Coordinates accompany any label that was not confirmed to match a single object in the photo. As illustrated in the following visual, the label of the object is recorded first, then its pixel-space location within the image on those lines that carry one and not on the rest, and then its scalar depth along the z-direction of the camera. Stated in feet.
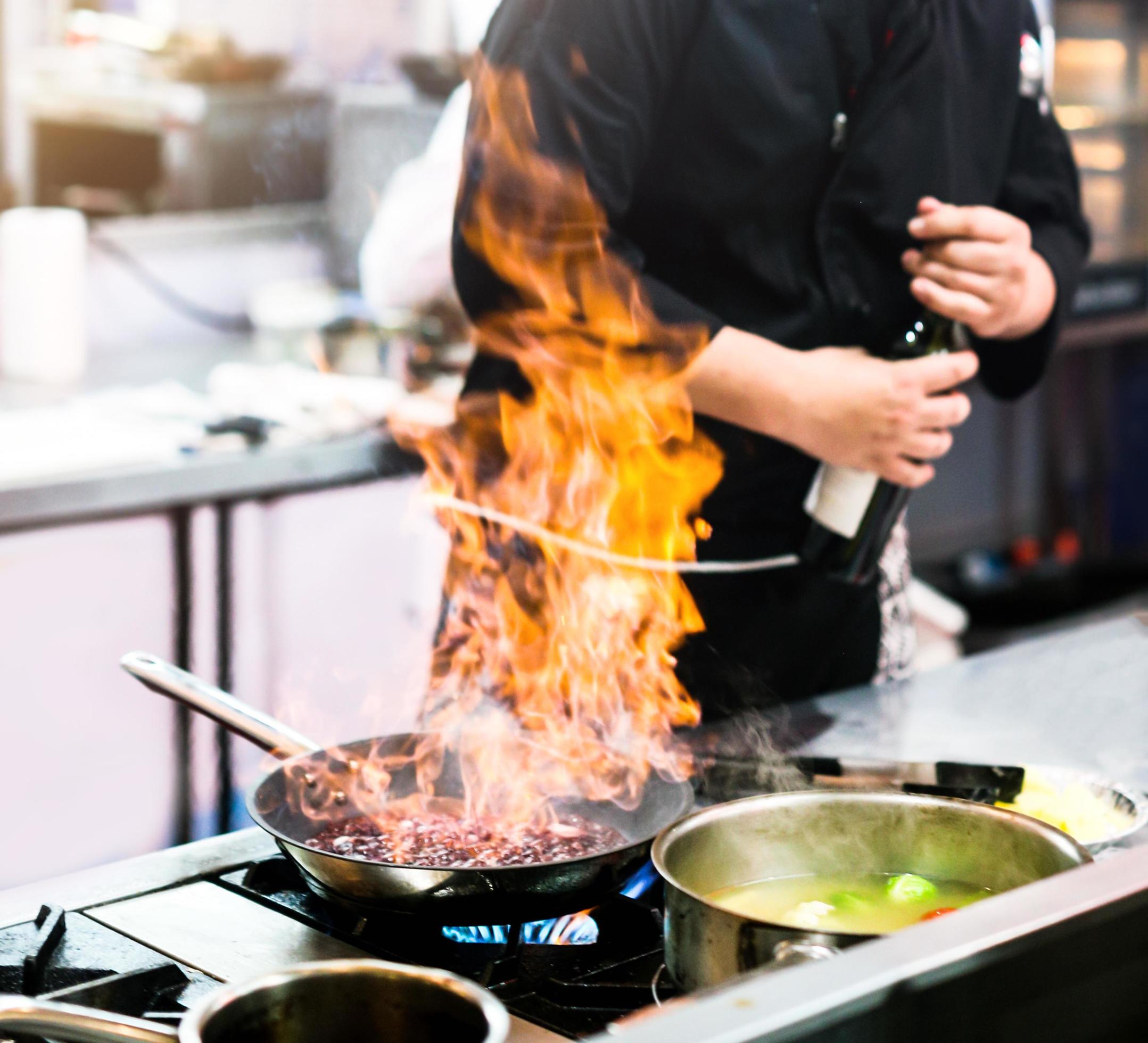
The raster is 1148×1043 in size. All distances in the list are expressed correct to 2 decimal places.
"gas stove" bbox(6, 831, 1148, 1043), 8.37
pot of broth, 9.49
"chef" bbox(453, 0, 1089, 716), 10.98
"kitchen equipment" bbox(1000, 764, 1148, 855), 9.88
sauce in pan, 9.60
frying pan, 9.37
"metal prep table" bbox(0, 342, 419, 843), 13.80
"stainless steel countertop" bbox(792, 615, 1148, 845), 10.69
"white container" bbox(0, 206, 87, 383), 15.44
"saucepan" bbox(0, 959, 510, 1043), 8.79
